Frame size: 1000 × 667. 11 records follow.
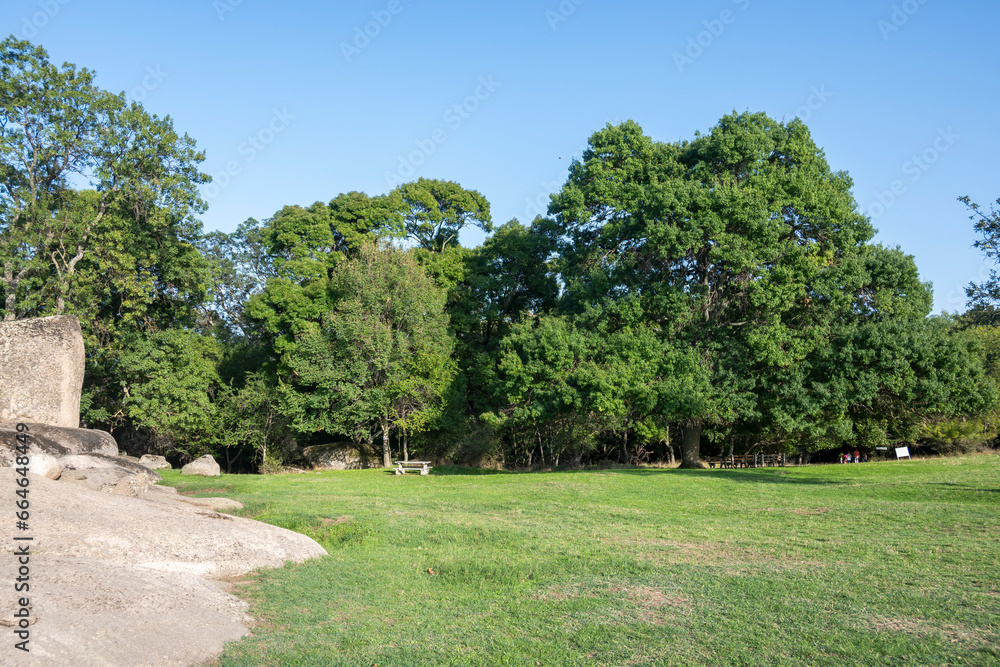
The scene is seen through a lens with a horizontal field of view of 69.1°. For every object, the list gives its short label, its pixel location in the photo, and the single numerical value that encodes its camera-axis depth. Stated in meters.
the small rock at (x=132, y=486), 14.15
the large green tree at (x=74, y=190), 31.52
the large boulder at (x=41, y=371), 19.17
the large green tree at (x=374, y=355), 34.88
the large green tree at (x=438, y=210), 41.78
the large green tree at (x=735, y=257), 30.02
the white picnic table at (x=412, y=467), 31.09
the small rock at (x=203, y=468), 28.34
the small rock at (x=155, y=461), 30.78
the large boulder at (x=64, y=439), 17.62
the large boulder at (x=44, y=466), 13.39
